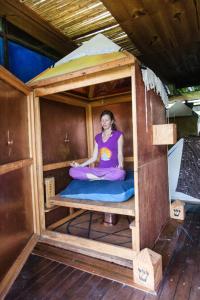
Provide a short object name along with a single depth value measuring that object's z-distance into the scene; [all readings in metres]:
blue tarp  2.47
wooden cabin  1.82
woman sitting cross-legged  2.49
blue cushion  2.10
